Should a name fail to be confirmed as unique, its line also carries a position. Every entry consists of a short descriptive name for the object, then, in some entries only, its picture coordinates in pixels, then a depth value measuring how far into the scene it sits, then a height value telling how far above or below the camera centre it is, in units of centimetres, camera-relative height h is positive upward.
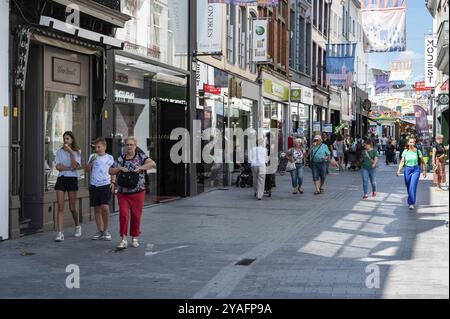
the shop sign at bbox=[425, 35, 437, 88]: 3725 +481
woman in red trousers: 1008 -68
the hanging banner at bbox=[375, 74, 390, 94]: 5777 +519
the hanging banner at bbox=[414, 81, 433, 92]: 3936 +372
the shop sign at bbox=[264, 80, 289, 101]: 2841 +245
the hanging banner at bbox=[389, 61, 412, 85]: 5747 +617
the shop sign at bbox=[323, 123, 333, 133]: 3998 +101
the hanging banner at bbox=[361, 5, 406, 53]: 2951 +518
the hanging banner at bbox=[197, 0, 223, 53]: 1848 +312
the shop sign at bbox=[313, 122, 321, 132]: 3978 +111
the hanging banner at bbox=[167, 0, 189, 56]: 1764 +321
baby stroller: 2144 -100
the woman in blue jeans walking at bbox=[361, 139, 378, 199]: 1738 -47
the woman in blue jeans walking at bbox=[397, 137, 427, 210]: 1513 -45
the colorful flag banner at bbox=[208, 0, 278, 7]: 1788 +374
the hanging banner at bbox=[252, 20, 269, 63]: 2544 +389
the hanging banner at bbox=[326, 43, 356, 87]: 3600 +432
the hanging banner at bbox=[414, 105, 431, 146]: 3347 +115
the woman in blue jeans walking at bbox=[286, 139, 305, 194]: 1945 -45
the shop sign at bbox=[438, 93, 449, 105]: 2134 +151
